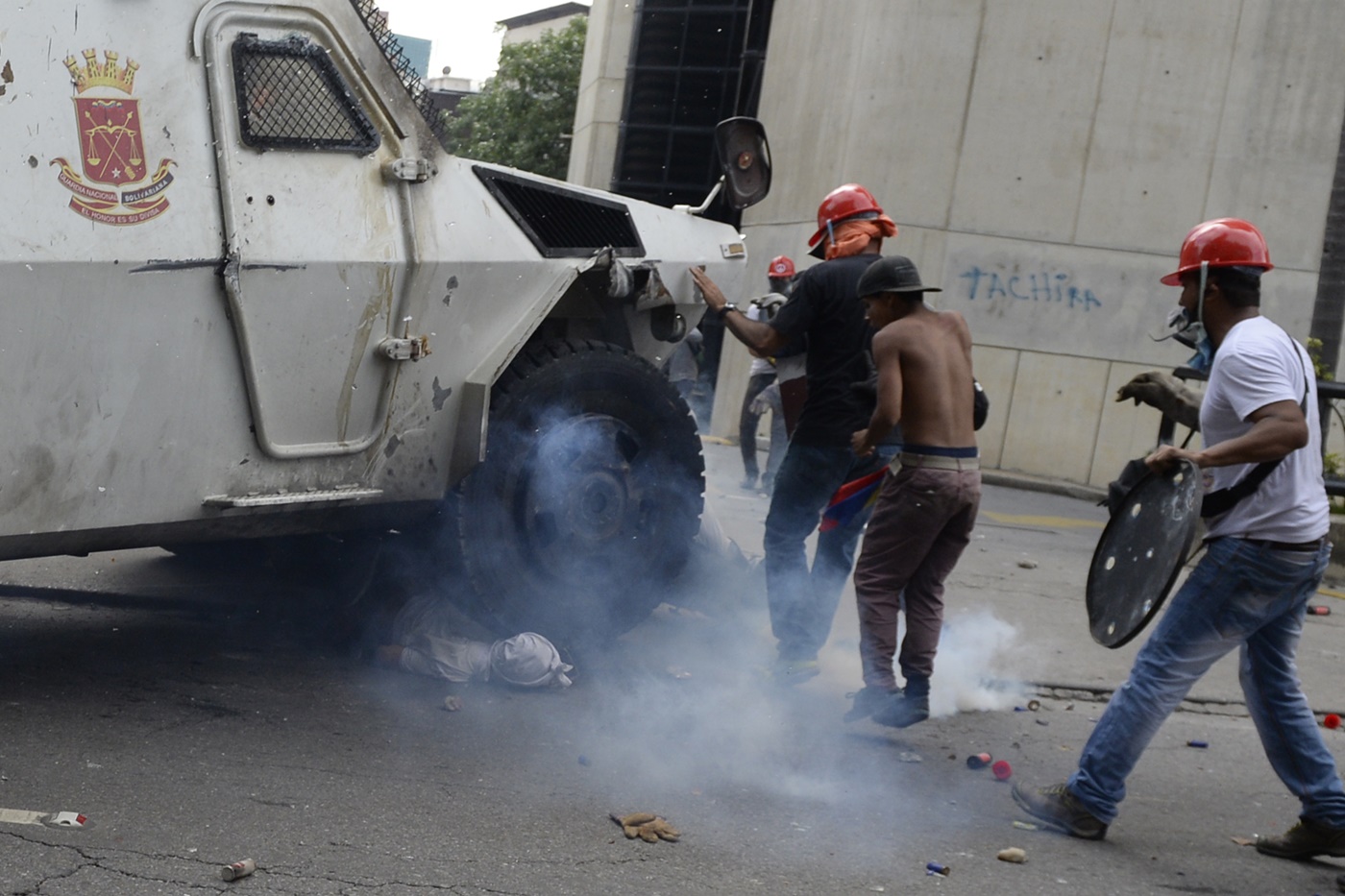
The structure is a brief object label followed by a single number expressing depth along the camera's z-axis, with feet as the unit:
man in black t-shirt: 17.90
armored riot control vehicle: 12.37
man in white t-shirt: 12.57
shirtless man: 15.83
